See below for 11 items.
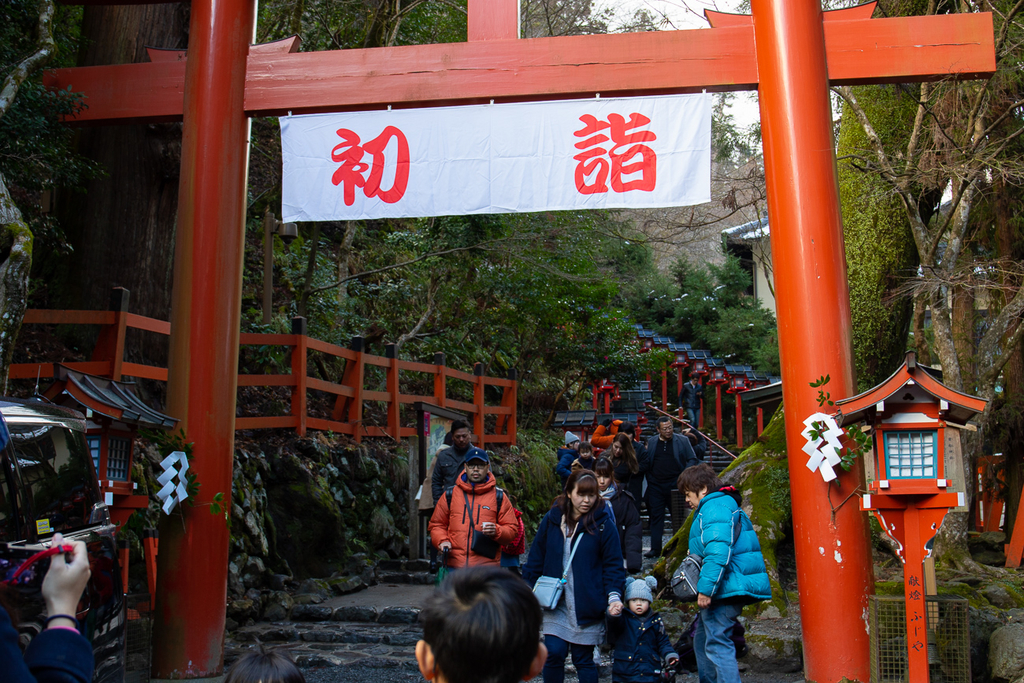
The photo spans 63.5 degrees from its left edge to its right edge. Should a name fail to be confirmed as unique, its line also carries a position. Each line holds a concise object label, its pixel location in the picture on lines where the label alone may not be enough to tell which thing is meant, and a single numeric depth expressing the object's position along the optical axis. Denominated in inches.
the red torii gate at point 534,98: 217.3
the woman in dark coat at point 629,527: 242.5
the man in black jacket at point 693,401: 793.6
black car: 125.3
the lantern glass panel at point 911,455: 196.2
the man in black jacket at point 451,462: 301.0
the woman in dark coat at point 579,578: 182.4
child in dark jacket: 174.6
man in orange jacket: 238.8
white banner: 245.0
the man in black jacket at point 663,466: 384.8
